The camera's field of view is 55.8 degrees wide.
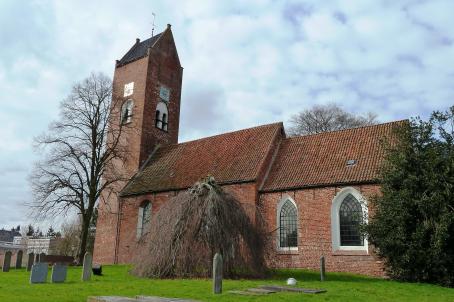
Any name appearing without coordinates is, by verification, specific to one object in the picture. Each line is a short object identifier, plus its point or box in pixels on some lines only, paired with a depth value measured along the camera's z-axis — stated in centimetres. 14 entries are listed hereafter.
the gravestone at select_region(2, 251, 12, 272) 2052
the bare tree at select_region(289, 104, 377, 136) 3844
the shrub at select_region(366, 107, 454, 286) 1507
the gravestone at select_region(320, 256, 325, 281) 1552
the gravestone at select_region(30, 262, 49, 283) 1405
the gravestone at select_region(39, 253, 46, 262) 2279
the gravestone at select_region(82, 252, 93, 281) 1520
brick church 1980
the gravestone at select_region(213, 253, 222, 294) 1088
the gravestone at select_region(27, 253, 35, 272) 2223
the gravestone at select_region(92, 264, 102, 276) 1731
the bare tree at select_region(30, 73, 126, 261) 2508
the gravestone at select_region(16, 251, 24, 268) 2270
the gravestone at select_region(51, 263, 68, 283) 1416
